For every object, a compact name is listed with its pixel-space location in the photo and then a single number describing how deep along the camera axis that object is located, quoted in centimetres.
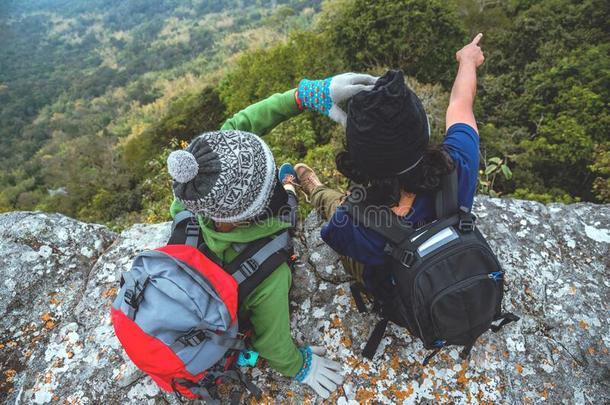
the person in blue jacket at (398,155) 127
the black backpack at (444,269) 148
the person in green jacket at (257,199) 135
